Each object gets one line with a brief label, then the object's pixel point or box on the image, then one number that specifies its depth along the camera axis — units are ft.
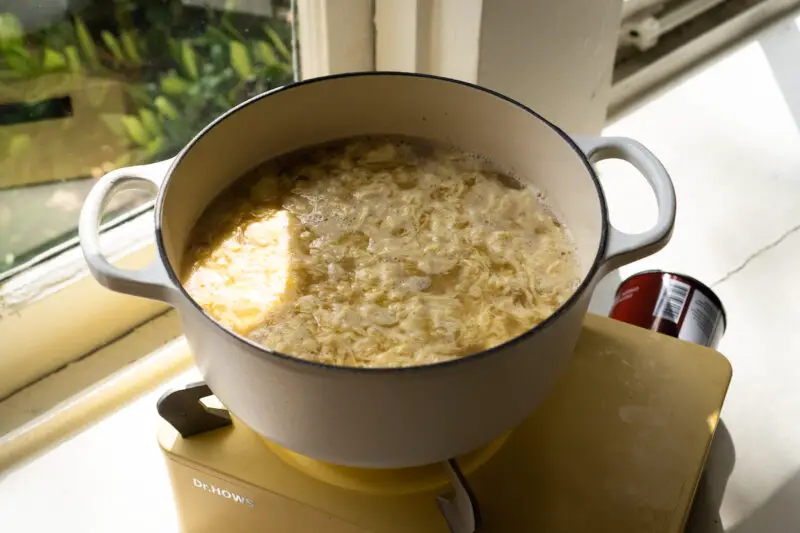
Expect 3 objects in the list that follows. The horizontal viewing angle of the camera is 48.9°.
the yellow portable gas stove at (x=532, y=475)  2.02
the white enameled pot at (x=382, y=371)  1.55
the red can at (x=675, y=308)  2.73
